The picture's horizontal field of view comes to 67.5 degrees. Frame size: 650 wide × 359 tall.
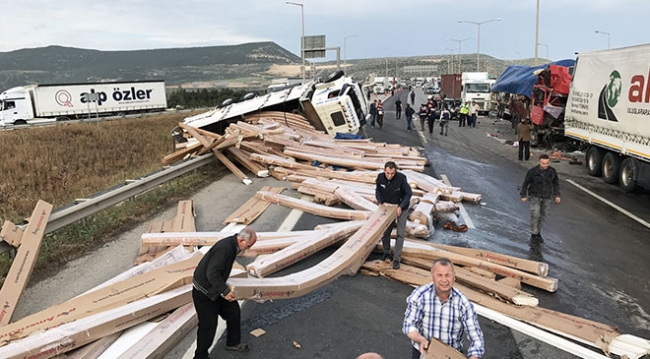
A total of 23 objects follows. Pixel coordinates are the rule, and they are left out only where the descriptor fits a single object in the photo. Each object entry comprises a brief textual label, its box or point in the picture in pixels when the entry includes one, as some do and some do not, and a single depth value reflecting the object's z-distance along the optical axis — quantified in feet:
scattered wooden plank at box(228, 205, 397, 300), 17.48
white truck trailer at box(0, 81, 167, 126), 140.46
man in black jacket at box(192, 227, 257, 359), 15.71
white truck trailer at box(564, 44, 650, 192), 45.68
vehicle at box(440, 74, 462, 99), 162.63
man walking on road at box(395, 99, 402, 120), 121.92
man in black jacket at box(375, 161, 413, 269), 24.63
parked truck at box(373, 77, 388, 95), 309.42
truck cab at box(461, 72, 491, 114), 144.36
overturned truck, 68.90
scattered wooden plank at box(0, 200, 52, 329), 19.00
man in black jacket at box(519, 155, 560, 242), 32.04
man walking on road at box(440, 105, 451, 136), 93.61
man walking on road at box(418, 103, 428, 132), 100.78
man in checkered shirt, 12.39
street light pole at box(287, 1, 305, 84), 173.78
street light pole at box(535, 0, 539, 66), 136.56
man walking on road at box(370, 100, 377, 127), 102.90
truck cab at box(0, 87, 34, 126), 135.85
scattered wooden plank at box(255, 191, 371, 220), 32.53
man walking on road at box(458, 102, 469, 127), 113.89
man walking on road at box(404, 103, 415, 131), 100.37
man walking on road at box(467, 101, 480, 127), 115.34
